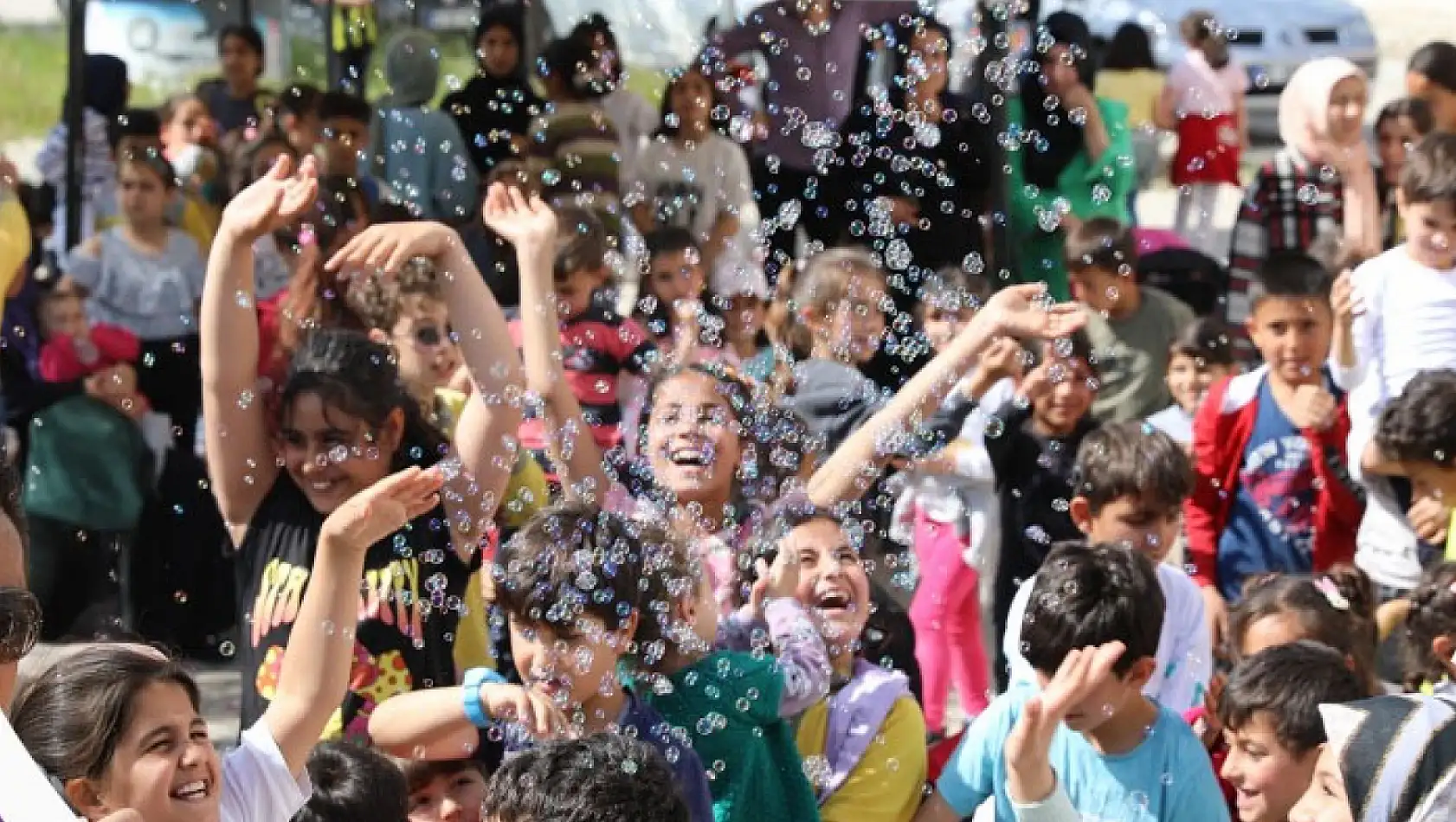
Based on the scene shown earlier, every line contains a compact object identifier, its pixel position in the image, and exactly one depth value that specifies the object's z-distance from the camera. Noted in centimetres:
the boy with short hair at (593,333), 794
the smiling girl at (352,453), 639
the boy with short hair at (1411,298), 880
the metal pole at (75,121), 1116
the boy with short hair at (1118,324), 937
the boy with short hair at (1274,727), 589
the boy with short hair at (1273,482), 865
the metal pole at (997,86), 869
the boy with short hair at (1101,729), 582
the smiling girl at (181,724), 479
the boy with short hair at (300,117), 1055
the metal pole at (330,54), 1134
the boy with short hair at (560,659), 542
